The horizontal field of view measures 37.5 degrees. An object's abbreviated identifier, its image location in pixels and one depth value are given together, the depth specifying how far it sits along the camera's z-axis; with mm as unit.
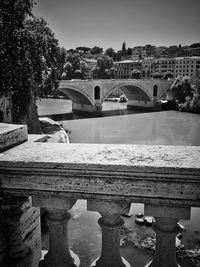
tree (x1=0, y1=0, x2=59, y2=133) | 12211
